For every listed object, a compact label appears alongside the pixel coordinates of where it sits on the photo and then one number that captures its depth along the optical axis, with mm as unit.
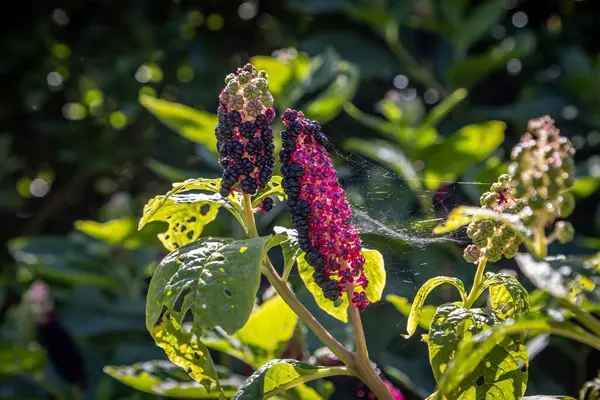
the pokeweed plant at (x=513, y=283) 1051
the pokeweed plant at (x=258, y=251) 1115
